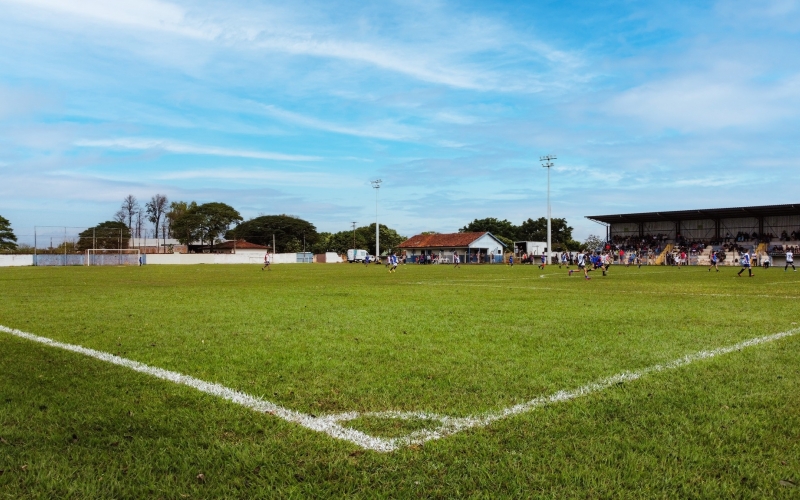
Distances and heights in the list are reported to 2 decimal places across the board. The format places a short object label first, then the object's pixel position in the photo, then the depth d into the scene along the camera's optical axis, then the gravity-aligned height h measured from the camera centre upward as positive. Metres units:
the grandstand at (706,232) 63.78 +1.76
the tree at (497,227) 119.75 +4.79
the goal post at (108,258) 65.06 -0.15
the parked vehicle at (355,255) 99.56 -0.51
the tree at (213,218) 115.31 +7.50
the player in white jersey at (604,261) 30.47 -0.74
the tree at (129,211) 100.94 +8.13
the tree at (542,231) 113.94 +3.75
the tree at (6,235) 83.98 +3.53
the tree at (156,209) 112.00 +9.27
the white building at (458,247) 91.44 +0.56
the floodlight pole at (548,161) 68.69 +10.49
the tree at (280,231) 120.69 +4.81
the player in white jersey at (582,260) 27.48 -0.58
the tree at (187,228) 113.69 +5.50
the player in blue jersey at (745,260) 29.87 -0.78
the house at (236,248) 113.49 +1.40
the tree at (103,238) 66.43 +2.30
